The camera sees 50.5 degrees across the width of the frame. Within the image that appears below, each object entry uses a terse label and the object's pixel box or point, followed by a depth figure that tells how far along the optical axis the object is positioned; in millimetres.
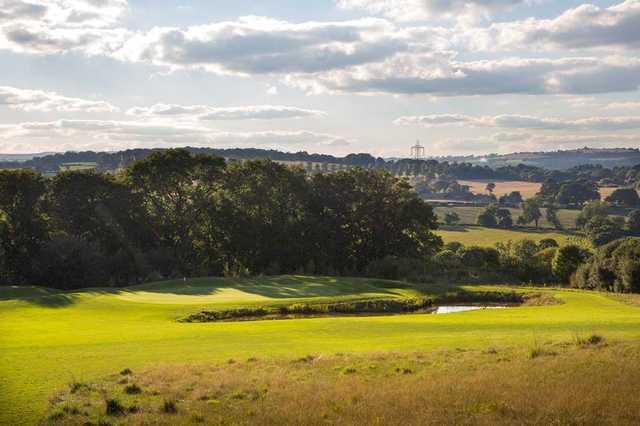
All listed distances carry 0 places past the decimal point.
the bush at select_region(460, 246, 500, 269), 77919
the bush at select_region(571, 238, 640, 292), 55056
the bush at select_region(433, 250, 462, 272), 72875
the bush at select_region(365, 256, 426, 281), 70812
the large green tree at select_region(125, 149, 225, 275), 79875
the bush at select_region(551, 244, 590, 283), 69812
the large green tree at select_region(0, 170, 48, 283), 68625
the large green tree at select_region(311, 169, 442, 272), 82750
